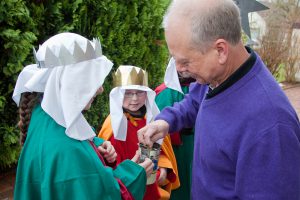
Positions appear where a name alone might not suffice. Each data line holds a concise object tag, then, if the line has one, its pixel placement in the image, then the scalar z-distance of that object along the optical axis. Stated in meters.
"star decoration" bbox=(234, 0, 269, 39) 3.82
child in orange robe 3.03
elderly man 1.51
